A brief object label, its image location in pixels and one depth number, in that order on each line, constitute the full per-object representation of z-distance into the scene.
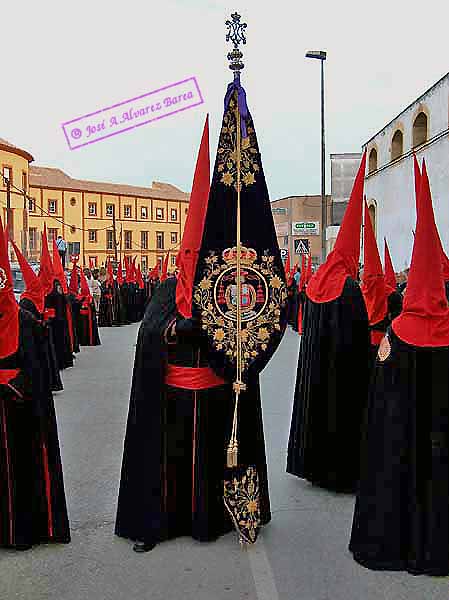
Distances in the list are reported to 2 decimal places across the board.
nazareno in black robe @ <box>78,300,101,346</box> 17.15
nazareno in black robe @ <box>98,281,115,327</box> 23.44
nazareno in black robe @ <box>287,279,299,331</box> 21.02
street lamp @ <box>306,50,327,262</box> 22.45
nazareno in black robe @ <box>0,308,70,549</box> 4.64
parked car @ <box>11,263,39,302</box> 19.06
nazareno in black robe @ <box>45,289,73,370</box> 12.70
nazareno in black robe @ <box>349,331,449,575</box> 4.20
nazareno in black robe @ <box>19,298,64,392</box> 8.94
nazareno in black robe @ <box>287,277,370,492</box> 5.93
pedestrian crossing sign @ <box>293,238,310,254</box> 21.87
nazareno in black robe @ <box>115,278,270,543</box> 4.73
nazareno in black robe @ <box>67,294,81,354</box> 15.41
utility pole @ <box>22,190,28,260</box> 37.61
